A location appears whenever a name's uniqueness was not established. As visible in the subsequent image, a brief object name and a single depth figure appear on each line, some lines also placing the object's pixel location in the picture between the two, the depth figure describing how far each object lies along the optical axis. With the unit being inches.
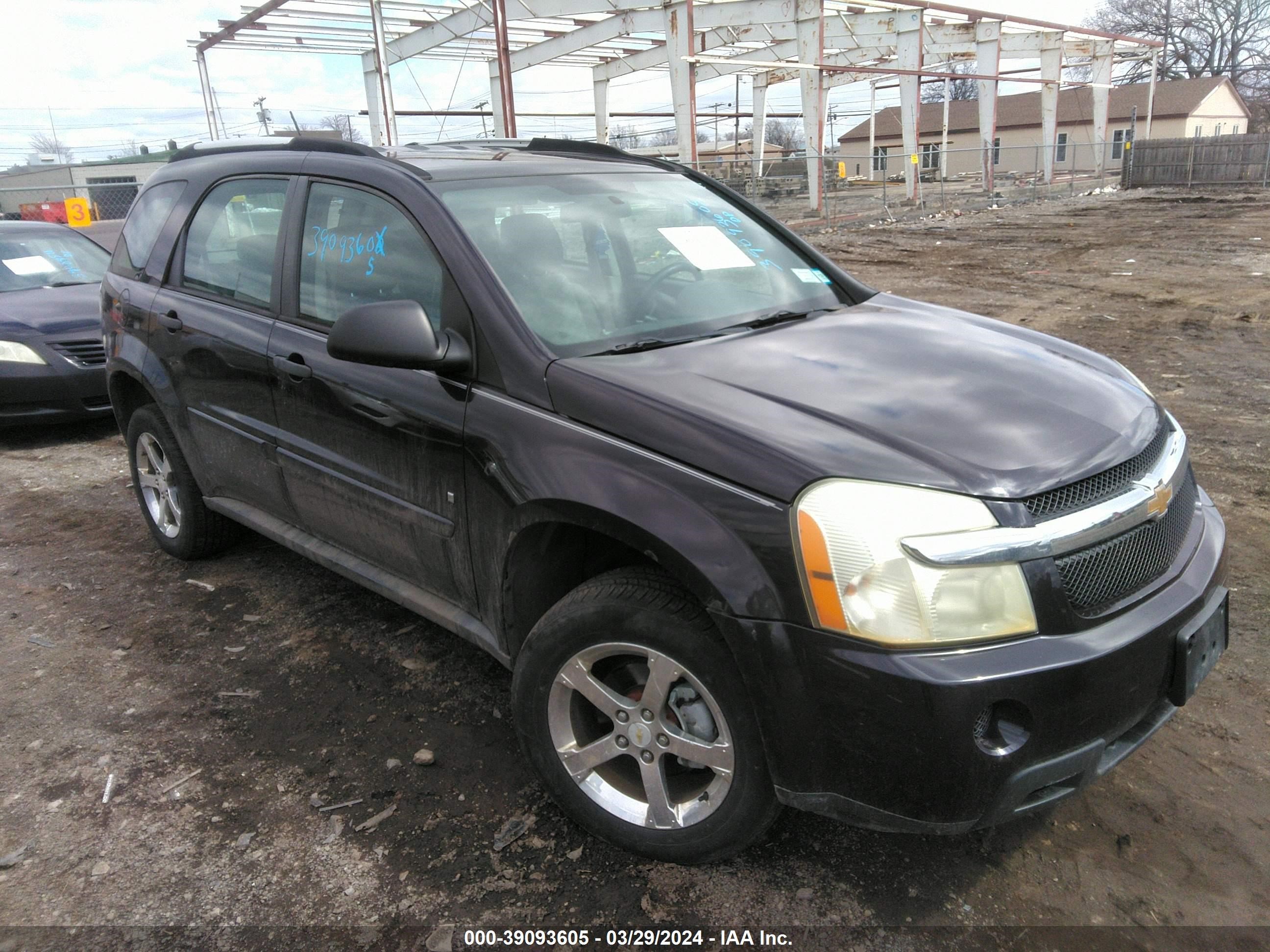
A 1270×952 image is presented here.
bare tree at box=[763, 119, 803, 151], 2759.6
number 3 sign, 606.3
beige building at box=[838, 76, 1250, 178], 2010.3
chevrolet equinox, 77.2
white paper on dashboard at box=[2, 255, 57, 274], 308.3
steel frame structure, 791.1
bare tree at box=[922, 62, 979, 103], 2711.6
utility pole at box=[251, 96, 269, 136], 1215.6
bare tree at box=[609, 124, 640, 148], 1330.0
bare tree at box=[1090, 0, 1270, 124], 2209.6
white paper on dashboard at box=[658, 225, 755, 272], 127.9
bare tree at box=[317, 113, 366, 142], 893.1
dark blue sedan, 271.1
